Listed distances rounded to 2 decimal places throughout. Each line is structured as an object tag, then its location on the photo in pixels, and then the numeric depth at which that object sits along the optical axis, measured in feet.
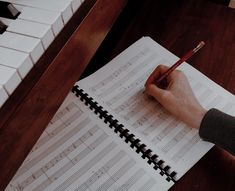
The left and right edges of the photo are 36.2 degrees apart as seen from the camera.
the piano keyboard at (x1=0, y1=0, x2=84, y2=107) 1.95
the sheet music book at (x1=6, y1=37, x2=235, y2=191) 2.61
